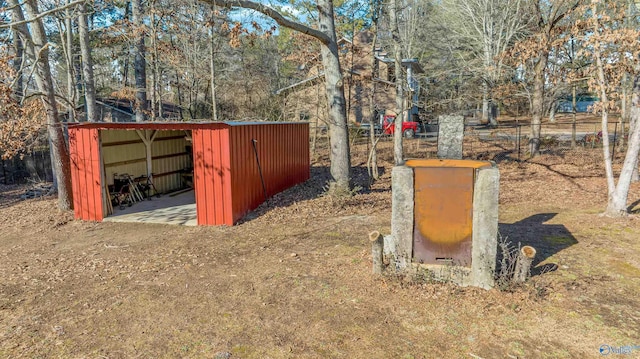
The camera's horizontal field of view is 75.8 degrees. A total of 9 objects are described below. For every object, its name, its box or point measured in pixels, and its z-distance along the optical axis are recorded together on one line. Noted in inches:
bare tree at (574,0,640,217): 293.0
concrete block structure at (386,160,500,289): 194.1
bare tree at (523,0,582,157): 513.0
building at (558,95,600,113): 1567.4
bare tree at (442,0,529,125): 973.8
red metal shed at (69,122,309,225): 338.3
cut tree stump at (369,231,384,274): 208.1
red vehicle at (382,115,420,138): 812.6
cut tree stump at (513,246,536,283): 191.8
